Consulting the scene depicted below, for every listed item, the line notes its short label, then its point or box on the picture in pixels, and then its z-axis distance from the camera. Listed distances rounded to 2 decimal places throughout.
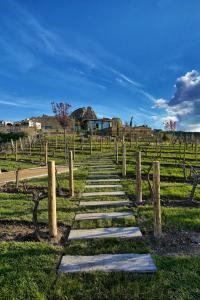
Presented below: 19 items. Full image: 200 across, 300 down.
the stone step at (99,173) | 8.55
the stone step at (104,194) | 5.55
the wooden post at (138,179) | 5.10
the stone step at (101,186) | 6.40
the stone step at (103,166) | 10.26
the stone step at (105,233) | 3.34
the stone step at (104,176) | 7.87
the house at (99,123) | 44.48
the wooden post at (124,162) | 8.09
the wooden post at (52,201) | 3.45
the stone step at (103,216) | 4.06
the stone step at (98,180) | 7.20
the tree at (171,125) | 48.84
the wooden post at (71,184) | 5.65
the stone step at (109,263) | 2.53
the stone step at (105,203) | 4.81
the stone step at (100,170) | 9.14
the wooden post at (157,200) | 3.40
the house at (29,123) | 51.68
